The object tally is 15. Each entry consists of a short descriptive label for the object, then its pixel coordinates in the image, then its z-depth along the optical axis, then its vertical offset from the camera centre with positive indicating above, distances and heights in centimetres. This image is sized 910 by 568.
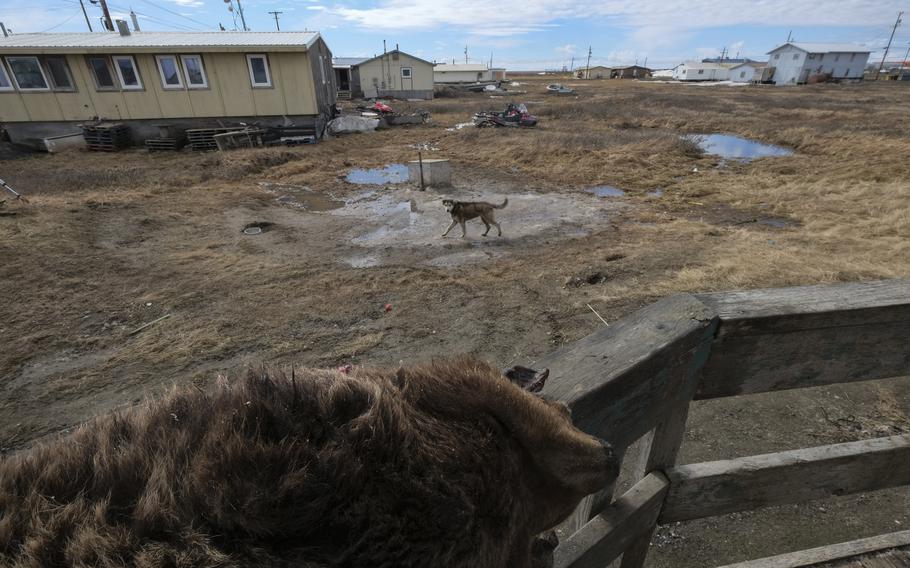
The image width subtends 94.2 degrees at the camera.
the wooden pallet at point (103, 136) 1875 -181
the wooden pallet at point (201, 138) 1922 -197
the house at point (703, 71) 8306 +220
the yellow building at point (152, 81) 1853 +42
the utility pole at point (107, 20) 3372 +518
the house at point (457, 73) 6800 +204
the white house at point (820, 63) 6322 +260
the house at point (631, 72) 9769 +266
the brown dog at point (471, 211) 971 -259
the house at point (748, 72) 7250 +176
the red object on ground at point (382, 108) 3109 -135
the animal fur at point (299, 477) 57 -53
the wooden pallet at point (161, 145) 1895 -220
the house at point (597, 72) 10462 +294
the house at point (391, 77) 4606 +108
